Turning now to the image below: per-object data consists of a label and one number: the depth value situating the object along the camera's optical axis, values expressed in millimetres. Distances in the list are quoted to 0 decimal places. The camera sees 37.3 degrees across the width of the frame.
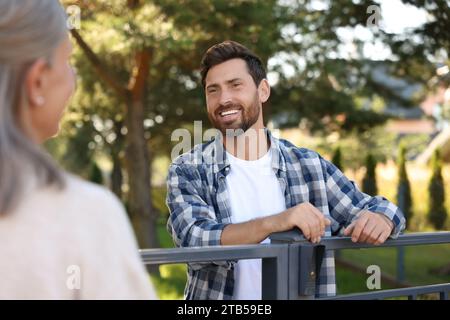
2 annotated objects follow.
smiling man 2154
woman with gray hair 919
